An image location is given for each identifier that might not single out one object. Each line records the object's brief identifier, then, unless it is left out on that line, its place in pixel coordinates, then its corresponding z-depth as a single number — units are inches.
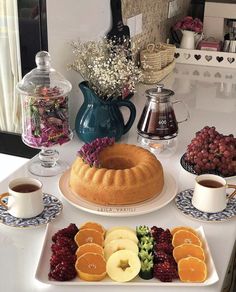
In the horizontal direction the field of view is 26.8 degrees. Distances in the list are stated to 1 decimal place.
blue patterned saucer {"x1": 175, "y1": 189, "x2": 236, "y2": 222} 47.1
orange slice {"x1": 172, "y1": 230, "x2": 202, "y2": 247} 41.9
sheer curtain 60.9
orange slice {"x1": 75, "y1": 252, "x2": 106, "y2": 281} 37.8
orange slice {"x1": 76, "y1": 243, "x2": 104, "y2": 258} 39.9
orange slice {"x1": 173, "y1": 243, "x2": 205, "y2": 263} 40.1
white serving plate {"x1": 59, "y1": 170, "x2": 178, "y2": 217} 47.7
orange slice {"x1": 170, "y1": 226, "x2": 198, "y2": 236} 43.4
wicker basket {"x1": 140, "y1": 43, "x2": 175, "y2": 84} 90.4
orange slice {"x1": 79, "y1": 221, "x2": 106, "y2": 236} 43.3
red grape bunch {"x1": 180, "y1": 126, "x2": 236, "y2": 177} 54.9
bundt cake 48.1
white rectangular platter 37.6
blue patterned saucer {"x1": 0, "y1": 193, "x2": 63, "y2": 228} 45.1
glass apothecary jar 54.3
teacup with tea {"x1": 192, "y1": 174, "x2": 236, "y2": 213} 47.1
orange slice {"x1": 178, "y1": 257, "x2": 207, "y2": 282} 38.2
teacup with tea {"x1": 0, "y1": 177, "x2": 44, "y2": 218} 44.8
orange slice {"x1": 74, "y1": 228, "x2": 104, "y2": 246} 41.7
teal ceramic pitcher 61.9
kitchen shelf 104.7
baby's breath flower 58.9
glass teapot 61.0
